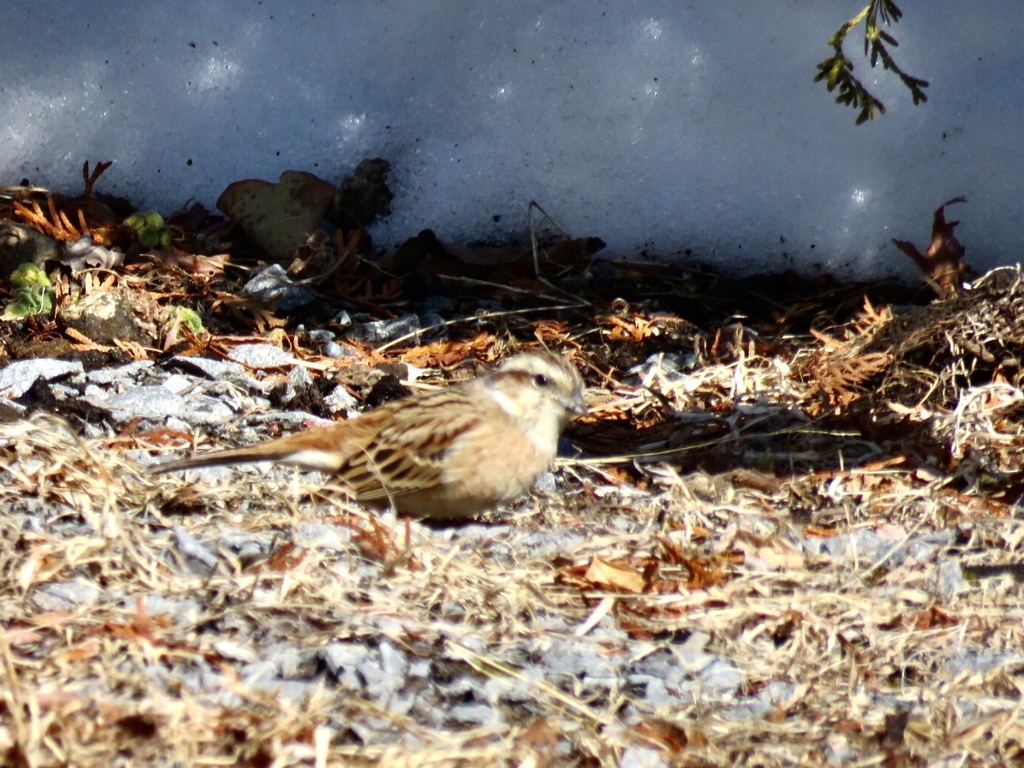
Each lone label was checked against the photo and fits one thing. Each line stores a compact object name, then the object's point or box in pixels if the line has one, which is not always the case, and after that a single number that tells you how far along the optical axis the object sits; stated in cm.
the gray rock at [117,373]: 1137
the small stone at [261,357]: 1198
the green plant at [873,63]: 1084
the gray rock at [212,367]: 1162
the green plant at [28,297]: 1250
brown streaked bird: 923
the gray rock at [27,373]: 1087
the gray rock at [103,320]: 1221
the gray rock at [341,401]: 1134
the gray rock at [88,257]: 1312
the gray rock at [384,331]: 1280
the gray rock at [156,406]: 1065
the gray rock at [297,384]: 1131
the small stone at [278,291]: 1313
